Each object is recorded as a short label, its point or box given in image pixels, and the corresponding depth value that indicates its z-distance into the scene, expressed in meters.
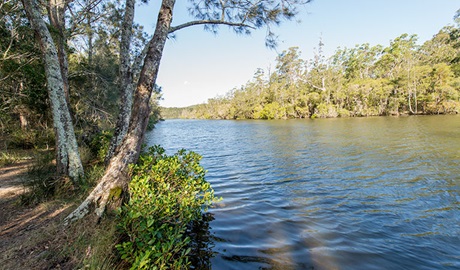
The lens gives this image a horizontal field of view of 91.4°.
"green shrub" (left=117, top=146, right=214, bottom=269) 2.54
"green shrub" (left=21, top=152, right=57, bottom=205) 4.36
